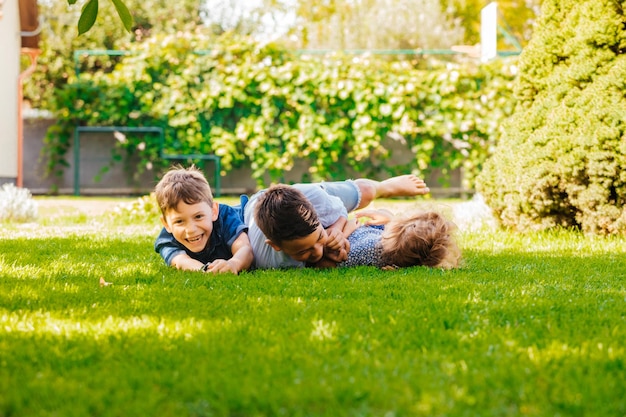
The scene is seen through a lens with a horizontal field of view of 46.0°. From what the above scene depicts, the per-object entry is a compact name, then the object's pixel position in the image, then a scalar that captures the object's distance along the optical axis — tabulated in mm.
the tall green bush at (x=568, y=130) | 5816
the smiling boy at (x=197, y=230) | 4320
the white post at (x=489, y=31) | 10609
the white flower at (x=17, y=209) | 8148
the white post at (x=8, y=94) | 11516
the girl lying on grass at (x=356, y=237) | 4113
